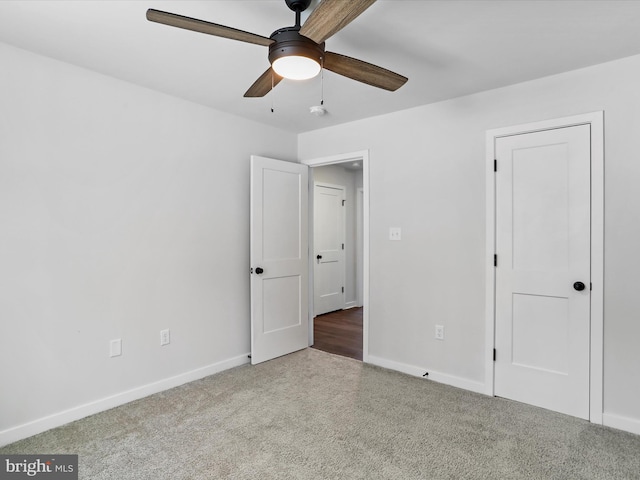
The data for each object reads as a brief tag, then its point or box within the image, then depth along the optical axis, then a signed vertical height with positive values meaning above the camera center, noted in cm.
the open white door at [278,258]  353 -24
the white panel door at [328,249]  563 -23
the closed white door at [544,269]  252 -26
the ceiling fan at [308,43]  137 +82
